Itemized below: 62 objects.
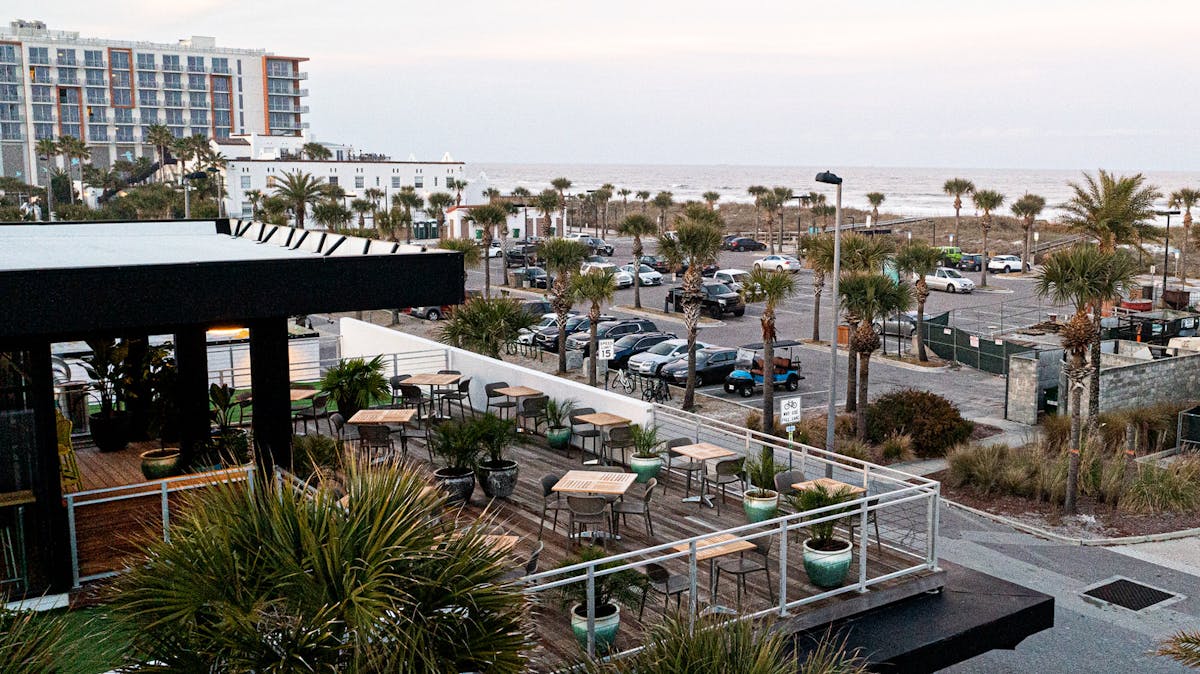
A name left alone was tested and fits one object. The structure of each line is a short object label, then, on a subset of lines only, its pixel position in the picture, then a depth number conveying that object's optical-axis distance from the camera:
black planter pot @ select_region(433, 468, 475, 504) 12.81
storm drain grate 16.14
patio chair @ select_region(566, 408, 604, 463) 15.72
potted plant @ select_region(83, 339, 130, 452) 13.55
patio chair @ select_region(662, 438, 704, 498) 13.67
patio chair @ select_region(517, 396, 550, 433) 17.03
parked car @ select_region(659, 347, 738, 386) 32.38
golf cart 31.53
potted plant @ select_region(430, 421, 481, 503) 12.89
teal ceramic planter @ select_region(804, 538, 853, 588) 10.79
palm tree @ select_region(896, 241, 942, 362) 35.72
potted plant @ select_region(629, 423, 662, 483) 14.41
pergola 8.59
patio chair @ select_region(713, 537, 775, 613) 10.26
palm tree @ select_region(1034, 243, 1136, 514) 20.20
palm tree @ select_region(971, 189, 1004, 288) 59.62
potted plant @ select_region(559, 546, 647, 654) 9.15
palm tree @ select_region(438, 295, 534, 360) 28.36
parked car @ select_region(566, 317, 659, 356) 37.38
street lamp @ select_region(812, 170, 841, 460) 20.91
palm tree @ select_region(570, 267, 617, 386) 32.19
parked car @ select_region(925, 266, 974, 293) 55.34
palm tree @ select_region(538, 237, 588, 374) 34.62
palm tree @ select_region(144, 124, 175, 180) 101.25
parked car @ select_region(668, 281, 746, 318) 47.12
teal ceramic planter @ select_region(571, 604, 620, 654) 9.12
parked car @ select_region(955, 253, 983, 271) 66.75
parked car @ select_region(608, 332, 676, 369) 35.62
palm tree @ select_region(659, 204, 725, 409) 28.97
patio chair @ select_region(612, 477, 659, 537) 11.63
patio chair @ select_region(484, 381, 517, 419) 17.75
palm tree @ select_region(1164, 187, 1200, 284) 56.17
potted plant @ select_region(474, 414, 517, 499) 13.34
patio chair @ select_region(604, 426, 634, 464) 15.12
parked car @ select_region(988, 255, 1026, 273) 65.12
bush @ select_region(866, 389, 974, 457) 25.05
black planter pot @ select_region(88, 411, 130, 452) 13.52
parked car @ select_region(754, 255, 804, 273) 62.70
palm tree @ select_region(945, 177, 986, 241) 69.38
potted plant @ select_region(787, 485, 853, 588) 10.80
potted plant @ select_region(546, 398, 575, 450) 16.36
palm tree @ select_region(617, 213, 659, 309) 47.94
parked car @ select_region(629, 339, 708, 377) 33.06
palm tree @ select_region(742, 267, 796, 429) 25.38
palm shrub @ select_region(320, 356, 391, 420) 17.27
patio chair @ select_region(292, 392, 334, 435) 16.75
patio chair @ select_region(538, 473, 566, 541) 11.89
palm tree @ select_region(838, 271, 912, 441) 26.62
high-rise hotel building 112.50
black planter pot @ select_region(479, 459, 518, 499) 13.34
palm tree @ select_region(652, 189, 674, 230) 87.23
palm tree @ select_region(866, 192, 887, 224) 74.94
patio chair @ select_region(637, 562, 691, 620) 9.71
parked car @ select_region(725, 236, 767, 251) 81.56
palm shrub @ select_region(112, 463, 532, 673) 5.80
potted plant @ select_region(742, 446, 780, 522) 12.59
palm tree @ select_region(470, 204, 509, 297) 52.31
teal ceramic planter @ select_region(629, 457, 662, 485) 14.40
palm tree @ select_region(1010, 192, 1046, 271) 62.50
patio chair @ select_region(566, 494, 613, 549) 11.03
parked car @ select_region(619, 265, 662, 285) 59.41
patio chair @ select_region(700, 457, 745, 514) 13.44
